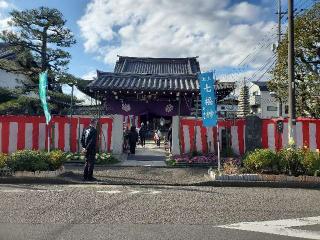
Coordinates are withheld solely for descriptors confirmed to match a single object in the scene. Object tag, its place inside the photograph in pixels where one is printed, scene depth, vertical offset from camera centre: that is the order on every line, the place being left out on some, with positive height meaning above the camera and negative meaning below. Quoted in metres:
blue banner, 8.08 +1.06
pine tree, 13.67 +5.56
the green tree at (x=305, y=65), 11.29 +3.25
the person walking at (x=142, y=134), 14.72 -0.15
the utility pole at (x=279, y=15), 16.18 +7.91
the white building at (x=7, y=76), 17.16 +4.89
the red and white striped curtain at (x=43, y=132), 9.88 +0.03
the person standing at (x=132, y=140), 11.77 -0.41
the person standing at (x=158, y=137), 15.05 -0.35
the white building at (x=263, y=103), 31.65 +3.67
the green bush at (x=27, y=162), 7.20 -0.89
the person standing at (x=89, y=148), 7.14 -0.47
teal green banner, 8.80 +1.58
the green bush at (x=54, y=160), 7.35 -0.85
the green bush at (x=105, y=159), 9.31 -1.06
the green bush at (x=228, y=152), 10.00 -0.91
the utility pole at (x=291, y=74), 7.94 +1.93
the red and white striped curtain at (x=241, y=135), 9.74 -0.18
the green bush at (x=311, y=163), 7.10 -1.00
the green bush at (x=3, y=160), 7.18 -0.81
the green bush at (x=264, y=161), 7.19 -0.93
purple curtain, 11.84 +1.23
